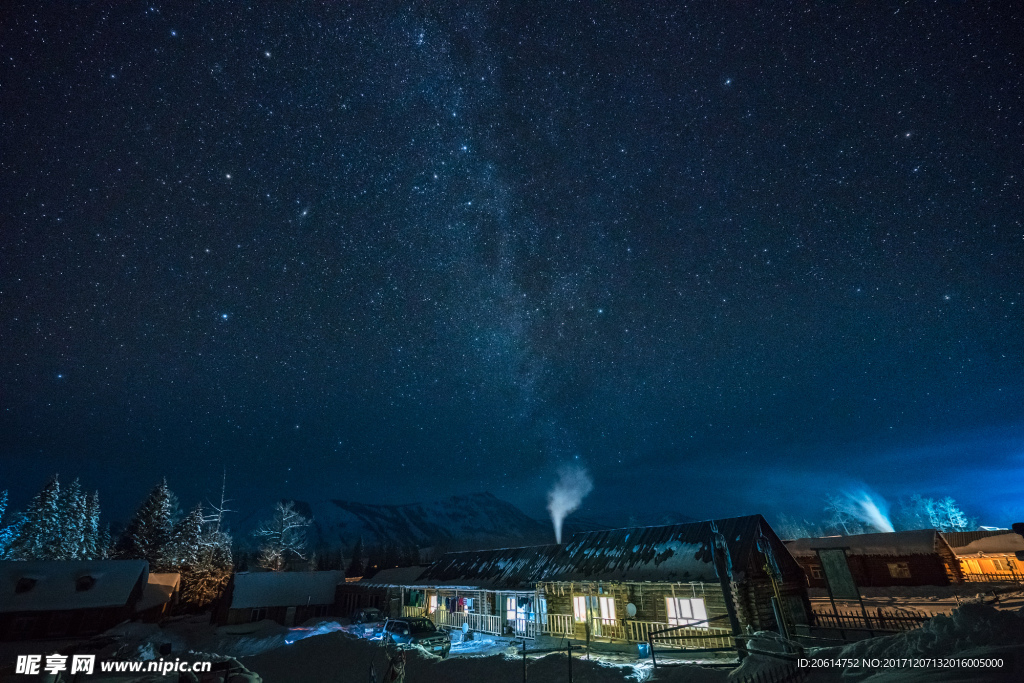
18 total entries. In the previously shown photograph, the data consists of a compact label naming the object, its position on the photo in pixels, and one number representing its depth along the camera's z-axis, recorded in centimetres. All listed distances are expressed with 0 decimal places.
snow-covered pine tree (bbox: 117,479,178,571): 5766
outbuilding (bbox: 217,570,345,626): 4041
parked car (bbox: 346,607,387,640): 3362
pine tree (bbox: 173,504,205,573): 5584
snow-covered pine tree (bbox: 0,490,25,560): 5047
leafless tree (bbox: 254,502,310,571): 6228
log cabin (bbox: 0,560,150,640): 3569
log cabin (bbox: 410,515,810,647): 2166
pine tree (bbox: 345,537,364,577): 8497
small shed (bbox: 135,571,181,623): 4506
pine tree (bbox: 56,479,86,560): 5216
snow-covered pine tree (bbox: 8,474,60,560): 4975
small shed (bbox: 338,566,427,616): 3803
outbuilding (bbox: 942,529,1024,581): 4575
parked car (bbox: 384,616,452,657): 2364
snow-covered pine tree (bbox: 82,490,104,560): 5519
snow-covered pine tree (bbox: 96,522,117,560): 6106
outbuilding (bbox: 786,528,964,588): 3847
